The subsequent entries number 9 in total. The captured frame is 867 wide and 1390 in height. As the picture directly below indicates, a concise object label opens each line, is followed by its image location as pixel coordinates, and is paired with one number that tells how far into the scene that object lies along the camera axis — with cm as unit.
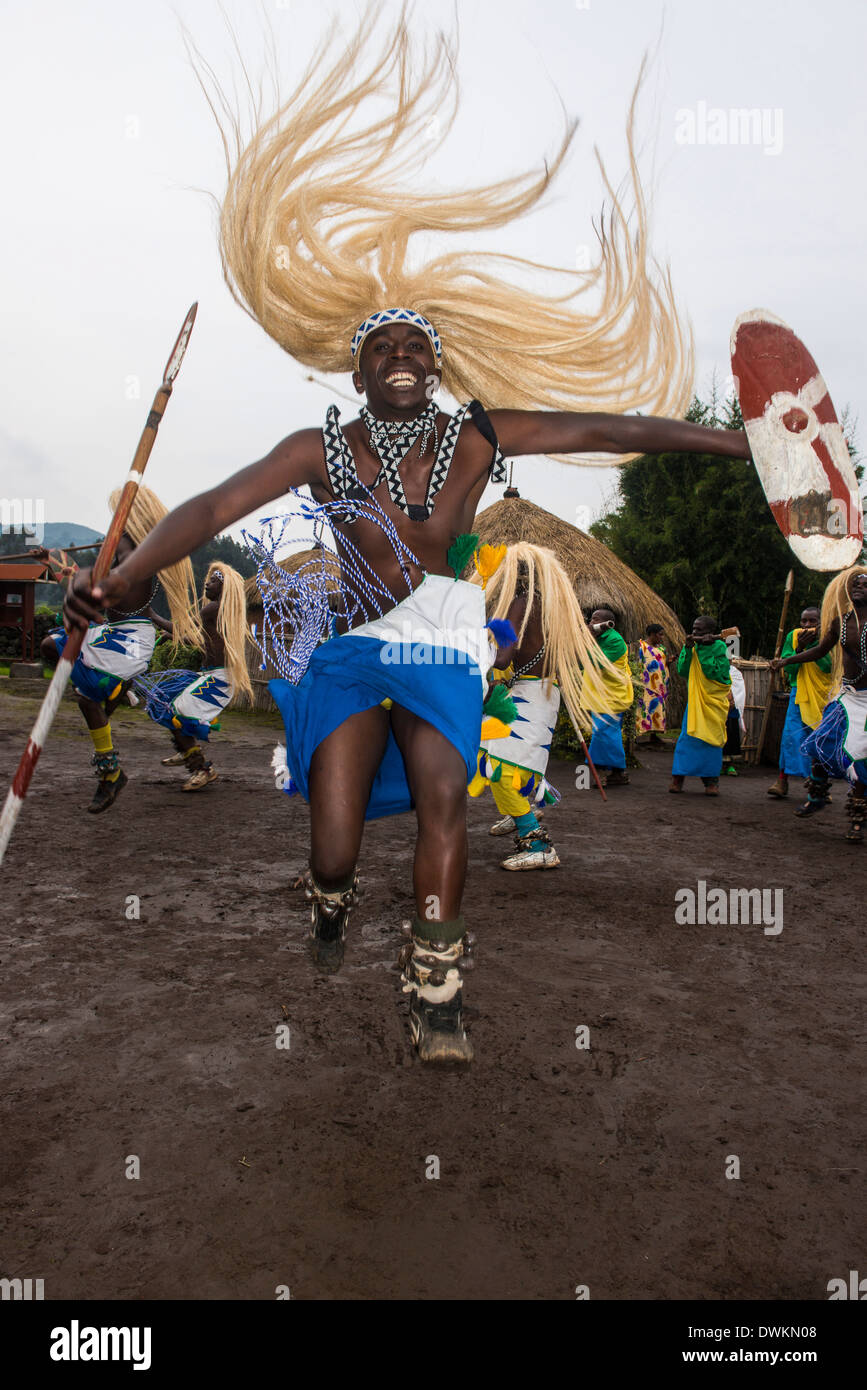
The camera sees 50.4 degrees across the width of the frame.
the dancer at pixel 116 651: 672
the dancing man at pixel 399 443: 237
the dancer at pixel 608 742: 956
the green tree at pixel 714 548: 2028
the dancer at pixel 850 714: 685
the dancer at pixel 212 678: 760
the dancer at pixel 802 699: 886
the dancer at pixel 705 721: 945
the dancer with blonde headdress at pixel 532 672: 529
